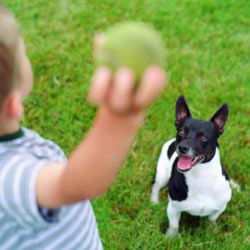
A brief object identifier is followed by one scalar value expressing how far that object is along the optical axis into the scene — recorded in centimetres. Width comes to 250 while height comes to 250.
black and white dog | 226
